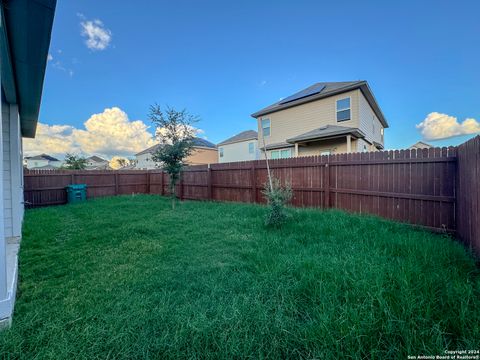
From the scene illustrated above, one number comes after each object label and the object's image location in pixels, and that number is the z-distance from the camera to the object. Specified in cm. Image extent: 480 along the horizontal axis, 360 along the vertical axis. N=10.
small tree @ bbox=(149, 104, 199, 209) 800
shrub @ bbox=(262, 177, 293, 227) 471
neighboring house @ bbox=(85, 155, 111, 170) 4844
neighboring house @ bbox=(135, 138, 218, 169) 2591
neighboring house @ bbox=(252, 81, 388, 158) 1021
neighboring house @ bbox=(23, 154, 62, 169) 4546
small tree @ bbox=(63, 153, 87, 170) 2342
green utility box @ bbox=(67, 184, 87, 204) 1027
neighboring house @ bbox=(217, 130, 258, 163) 1980
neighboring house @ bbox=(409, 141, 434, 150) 2566
